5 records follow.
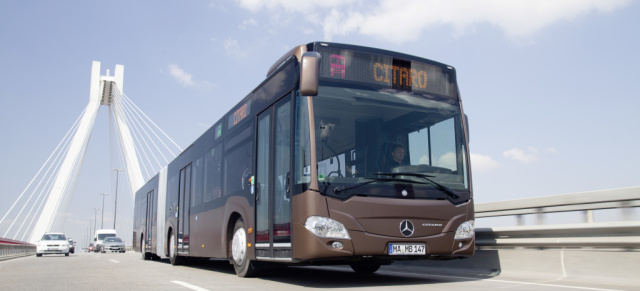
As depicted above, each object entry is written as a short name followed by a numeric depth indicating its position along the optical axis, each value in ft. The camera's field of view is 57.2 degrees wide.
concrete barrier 20.92
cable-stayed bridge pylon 111.55
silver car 141.28
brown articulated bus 21.22
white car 102.42
